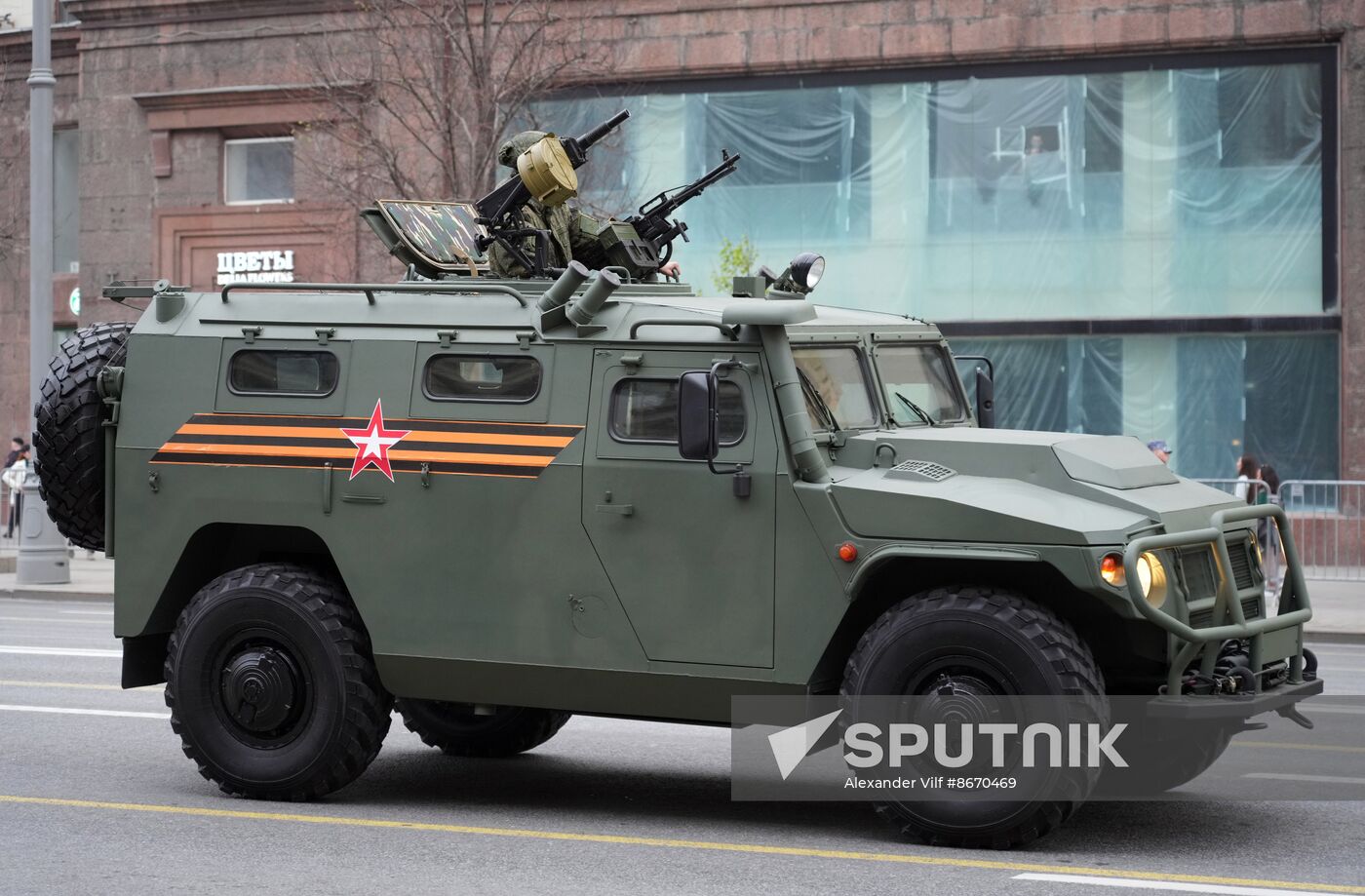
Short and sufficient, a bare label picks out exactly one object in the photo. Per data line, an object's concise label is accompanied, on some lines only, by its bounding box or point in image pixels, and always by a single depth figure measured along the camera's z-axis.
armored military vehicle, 8.23
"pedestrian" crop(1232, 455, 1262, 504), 23.03
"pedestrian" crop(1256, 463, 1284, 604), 19.17
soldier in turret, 10.65
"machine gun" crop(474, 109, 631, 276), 10.48
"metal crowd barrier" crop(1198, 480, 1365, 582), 21.94
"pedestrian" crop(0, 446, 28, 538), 27.16
